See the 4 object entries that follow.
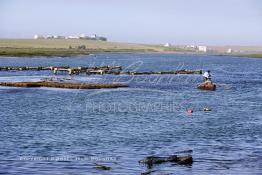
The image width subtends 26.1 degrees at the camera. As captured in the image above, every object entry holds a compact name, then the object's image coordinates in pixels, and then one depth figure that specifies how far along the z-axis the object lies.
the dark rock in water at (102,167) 32.84
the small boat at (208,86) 89.75
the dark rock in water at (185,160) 34.86
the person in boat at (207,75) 88.17
